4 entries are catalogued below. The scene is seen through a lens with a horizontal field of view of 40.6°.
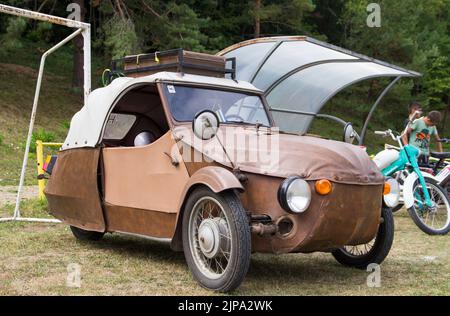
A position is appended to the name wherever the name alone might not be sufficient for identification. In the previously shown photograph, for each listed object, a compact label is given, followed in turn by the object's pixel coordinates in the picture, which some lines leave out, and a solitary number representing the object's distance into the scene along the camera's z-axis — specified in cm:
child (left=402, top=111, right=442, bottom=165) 1039
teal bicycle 827
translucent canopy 935
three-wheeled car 468
